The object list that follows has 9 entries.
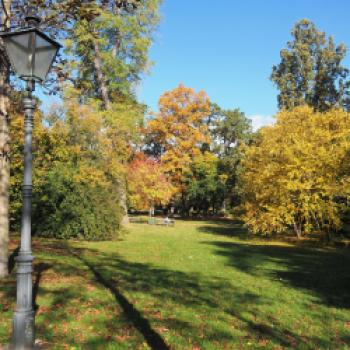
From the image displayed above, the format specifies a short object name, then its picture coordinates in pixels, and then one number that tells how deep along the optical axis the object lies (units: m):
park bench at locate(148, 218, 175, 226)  37.66
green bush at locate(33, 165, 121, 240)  20.39
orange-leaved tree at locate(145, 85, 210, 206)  49.44
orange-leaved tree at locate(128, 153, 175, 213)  42.44
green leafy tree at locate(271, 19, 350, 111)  43.31
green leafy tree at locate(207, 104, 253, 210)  63.37
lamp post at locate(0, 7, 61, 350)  4.72
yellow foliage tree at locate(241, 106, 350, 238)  22.11
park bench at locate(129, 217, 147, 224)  42.79
